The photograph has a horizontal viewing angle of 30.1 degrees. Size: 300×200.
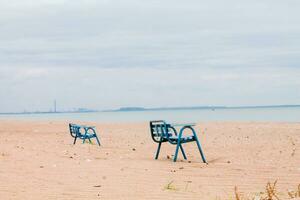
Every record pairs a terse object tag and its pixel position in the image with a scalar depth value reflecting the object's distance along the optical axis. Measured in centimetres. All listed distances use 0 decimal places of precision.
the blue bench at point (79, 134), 1642
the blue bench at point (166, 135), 1164
